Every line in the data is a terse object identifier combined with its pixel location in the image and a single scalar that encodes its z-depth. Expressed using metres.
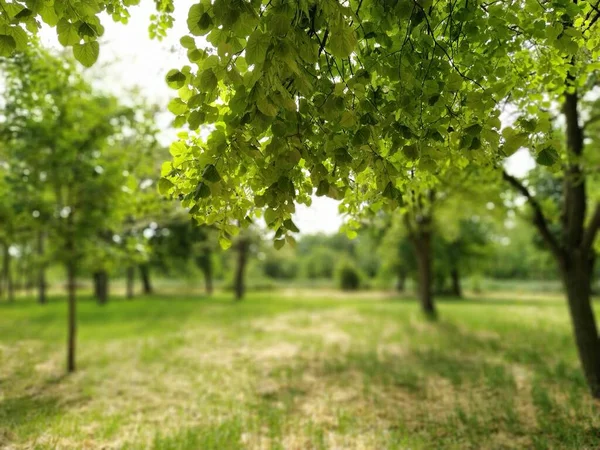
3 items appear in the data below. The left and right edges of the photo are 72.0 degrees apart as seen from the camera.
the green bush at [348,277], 49.28
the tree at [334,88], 2.64
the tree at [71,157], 7.84
